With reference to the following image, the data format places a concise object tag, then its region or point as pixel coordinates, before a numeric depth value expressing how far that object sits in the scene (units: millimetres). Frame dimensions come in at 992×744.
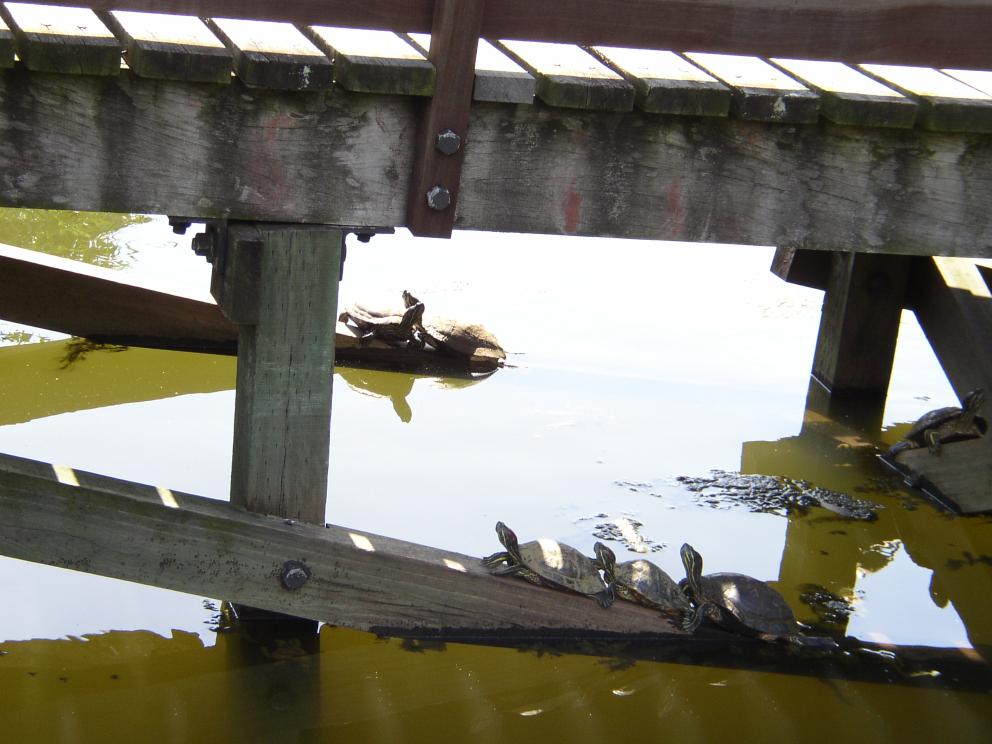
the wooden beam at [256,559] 3045
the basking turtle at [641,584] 3709
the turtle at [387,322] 5934
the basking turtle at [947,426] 4688
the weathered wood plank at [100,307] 5297
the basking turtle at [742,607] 3816
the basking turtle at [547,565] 3557
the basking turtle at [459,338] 6023
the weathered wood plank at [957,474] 4664
